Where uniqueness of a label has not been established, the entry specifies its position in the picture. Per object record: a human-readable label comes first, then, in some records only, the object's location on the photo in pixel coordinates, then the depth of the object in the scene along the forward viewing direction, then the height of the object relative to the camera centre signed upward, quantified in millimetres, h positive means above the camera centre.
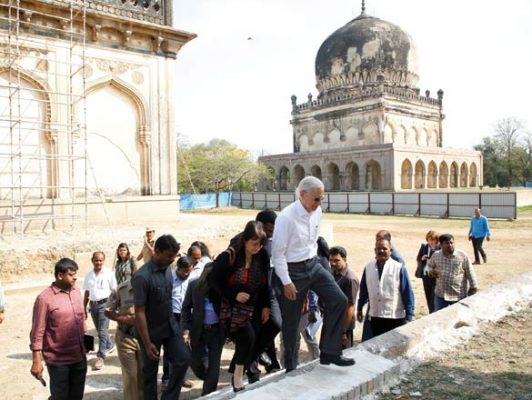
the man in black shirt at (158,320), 3447 -953
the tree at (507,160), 51375 +3656
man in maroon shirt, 3447 -1049
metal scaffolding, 10195 +1779
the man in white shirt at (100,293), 5203 -1114
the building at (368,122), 36594 +6334
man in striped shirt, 5324 -955
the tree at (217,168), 35062 +2104
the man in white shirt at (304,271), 3516 -593
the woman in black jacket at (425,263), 6023 -1004
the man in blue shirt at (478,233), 11352 -1011
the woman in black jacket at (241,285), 3551 -709
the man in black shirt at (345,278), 4582 -848
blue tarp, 34388 -376
